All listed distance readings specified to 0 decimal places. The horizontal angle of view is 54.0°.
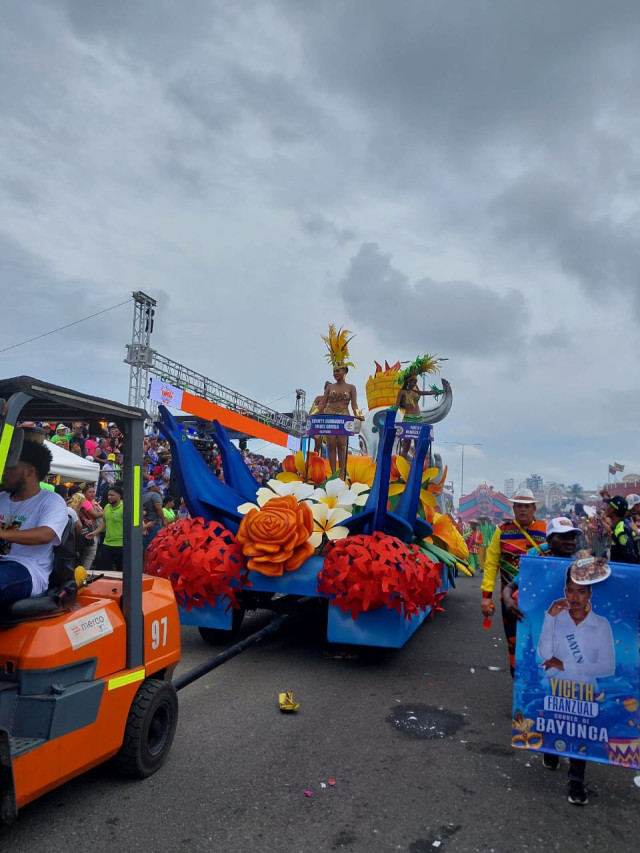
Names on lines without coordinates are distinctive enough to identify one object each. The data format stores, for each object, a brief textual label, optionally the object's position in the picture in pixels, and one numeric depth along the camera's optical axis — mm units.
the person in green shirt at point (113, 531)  7930
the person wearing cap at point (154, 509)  9272
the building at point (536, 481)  143250
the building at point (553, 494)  111288
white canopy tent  9305
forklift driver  2834
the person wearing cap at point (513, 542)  4364
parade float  5152
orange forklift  2566
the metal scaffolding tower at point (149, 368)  18250
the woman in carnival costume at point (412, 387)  9359
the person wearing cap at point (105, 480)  11758
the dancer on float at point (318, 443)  8399
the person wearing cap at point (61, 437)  12770
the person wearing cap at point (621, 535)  5730
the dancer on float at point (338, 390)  8711
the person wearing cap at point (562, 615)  3191
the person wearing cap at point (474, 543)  13508
